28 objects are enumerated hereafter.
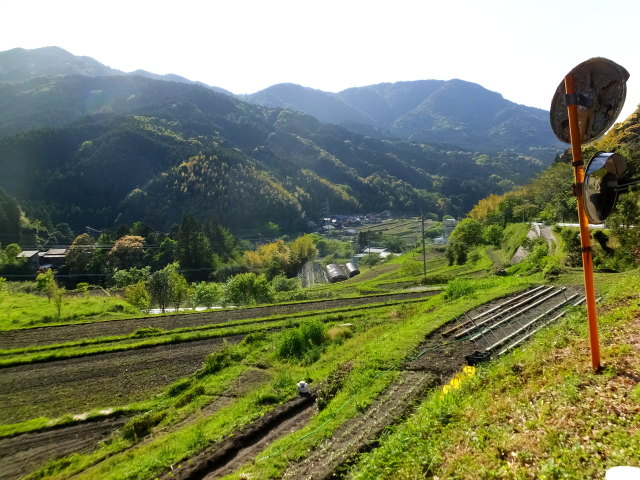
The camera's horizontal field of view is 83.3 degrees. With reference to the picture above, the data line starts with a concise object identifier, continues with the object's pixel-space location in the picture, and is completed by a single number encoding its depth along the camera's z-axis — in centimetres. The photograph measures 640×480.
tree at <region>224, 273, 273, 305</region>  4159
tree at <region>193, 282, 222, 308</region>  4419
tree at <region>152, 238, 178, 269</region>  7175
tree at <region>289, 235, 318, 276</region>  8438
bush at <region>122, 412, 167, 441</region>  1234
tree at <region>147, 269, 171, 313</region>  4108
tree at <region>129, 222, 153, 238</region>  8225
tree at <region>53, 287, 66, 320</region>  2864
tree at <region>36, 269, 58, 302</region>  2906
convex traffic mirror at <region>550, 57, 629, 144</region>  525
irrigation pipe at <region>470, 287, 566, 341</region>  1177
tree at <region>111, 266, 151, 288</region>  5257
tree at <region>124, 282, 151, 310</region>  3847
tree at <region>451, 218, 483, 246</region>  6581
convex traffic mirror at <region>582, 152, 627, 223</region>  499
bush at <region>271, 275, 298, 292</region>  5912
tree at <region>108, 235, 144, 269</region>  6982
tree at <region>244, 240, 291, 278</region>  7325
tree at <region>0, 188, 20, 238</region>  8306
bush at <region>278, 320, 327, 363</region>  1726
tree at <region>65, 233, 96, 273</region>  7017
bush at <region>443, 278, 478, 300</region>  1962
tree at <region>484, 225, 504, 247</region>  6203
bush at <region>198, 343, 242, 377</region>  1705
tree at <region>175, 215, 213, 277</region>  6981
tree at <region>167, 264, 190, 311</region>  4184
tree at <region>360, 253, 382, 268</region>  8669
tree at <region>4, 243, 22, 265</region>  6362
